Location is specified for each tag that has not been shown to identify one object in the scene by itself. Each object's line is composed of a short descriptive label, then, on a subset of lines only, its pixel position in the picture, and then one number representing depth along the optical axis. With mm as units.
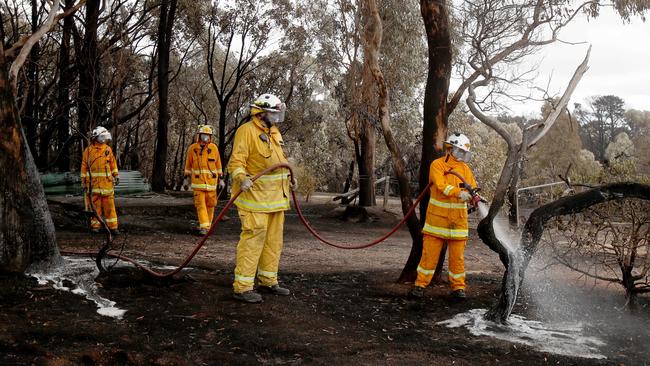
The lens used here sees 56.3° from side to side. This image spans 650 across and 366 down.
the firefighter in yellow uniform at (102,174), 9914
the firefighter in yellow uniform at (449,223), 6602
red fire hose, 5836
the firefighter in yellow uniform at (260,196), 5879
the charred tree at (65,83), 16727
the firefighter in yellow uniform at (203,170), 10516
